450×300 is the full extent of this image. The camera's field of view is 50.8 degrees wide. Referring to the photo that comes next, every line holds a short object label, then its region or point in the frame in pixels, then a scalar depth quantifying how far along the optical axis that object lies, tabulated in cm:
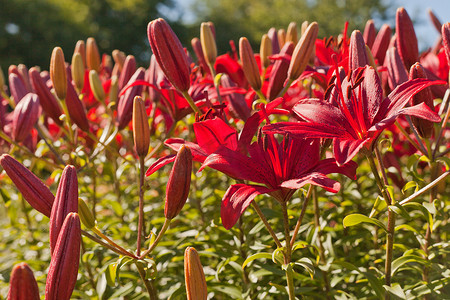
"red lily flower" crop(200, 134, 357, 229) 69
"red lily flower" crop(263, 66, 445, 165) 70
